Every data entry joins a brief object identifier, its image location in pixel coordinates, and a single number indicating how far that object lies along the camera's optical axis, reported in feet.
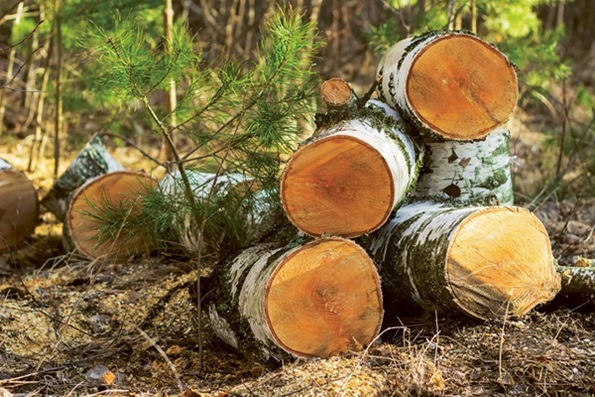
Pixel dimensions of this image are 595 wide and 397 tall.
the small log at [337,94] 18.17
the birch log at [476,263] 16.92
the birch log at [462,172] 20.74
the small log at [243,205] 21.76
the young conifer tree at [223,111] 19.83
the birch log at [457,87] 18.29
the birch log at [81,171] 28.43
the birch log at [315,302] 16.69
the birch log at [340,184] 16.66
